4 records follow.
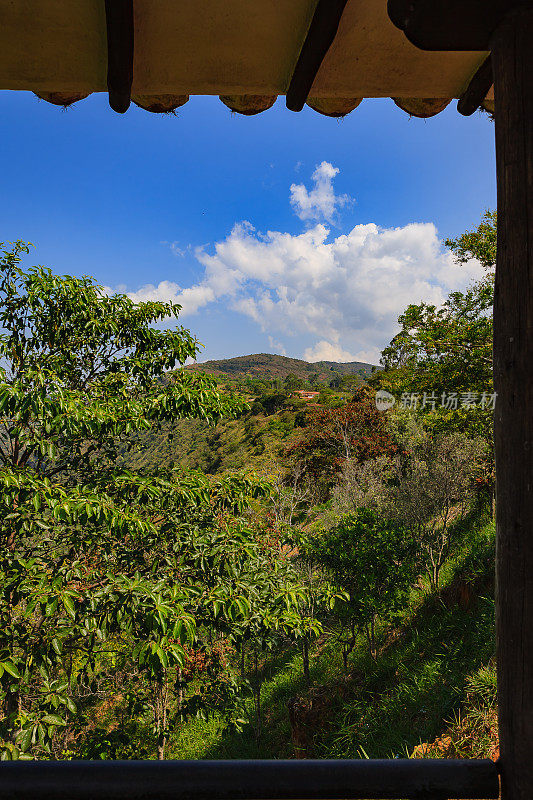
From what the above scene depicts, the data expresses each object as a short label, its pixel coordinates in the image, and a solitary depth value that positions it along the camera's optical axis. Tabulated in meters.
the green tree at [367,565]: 7.38
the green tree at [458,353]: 8.14
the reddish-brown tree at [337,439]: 16.81
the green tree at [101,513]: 2.68
